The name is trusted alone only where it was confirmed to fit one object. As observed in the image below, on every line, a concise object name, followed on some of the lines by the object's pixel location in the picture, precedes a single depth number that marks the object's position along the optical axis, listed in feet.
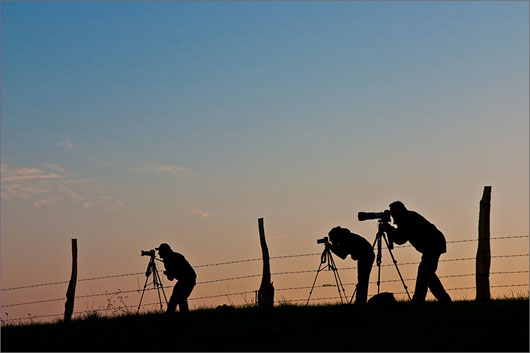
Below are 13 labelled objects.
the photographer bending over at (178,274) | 58.54
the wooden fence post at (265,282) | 65.36
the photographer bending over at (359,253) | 54.65
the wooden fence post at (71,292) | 68.59
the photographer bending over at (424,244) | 50.96
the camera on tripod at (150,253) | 67.05
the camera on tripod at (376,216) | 54.70
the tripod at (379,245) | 53.54
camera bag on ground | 51.51
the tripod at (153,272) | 65.31
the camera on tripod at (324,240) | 58.03
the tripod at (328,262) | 58.85
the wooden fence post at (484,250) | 55.31
